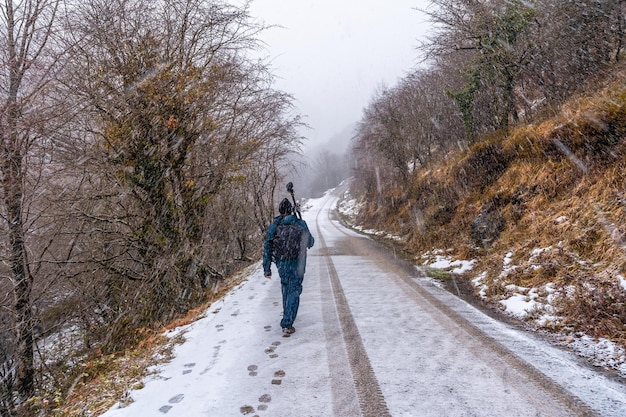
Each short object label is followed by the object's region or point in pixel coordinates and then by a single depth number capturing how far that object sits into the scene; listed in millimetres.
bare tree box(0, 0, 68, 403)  5137
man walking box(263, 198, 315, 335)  5312
